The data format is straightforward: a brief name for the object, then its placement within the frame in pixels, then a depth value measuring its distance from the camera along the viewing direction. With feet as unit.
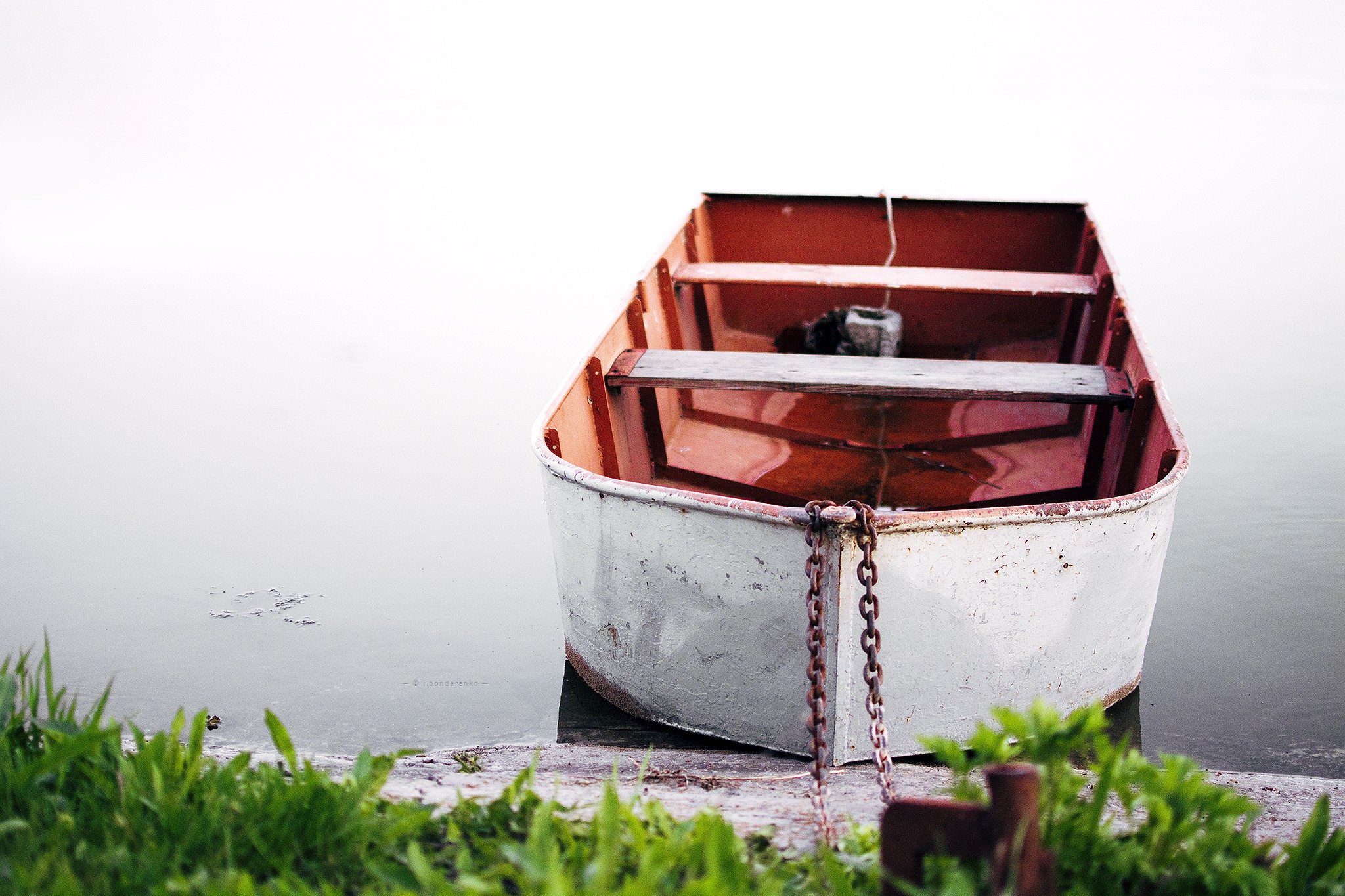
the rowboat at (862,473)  9.60
